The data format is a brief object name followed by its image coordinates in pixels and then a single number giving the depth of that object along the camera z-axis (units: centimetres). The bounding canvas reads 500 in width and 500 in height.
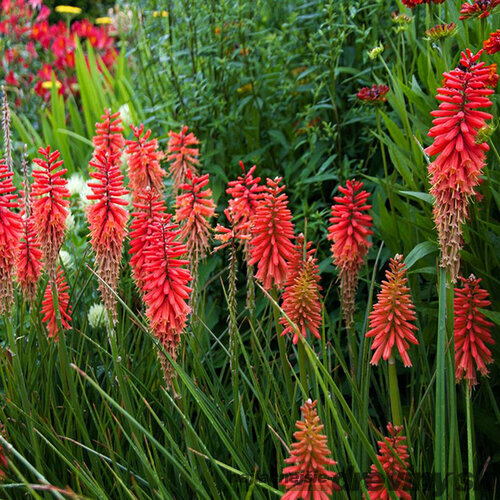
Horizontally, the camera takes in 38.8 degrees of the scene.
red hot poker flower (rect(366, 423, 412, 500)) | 190
